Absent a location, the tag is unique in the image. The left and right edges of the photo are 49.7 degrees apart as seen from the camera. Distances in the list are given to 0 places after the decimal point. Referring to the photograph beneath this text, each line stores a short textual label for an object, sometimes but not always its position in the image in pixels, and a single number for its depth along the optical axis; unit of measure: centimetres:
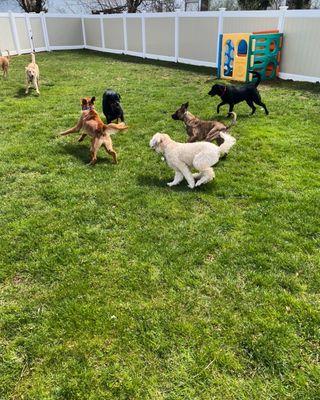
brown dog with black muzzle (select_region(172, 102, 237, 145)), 598
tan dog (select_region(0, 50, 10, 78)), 1282
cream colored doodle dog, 494
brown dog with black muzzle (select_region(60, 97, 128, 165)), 582
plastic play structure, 1171
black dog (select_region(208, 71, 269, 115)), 818
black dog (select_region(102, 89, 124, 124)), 749
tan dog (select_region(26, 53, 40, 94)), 1066
